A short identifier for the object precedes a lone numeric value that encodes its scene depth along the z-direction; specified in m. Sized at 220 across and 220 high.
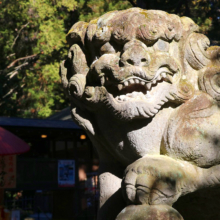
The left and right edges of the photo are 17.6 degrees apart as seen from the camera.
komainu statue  4.23
